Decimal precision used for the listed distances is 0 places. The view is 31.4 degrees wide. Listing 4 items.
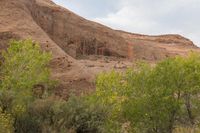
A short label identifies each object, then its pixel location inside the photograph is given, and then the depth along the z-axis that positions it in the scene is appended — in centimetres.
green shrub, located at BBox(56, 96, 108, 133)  1827
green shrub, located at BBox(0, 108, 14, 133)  1469
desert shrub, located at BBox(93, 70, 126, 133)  1869
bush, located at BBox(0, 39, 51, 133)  1806
